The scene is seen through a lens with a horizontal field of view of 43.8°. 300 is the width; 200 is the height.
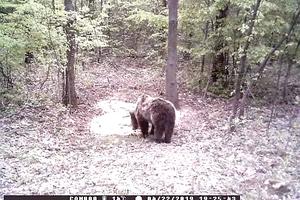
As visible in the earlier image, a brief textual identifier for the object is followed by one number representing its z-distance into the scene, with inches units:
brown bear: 384.8
